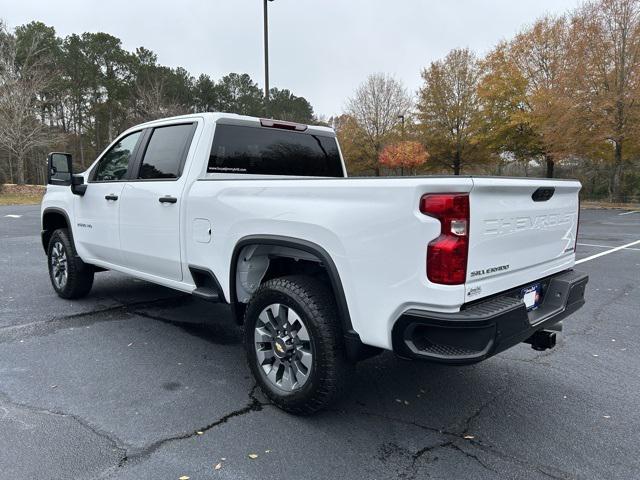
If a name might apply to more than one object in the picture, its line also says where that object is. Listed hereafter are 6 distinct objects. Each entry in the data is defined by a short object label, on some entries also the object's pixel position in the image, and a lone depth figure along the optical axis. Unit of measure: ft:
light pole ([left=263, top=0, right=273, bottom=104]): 51.19
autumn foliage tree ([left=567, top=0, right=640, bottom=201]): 75.46
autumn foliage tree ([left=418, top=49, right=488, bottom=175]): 100.17
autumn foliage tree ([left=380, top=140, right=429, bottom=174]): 99.35
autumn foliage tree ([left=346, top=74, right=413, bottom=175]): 110.52
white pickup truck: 7.49
